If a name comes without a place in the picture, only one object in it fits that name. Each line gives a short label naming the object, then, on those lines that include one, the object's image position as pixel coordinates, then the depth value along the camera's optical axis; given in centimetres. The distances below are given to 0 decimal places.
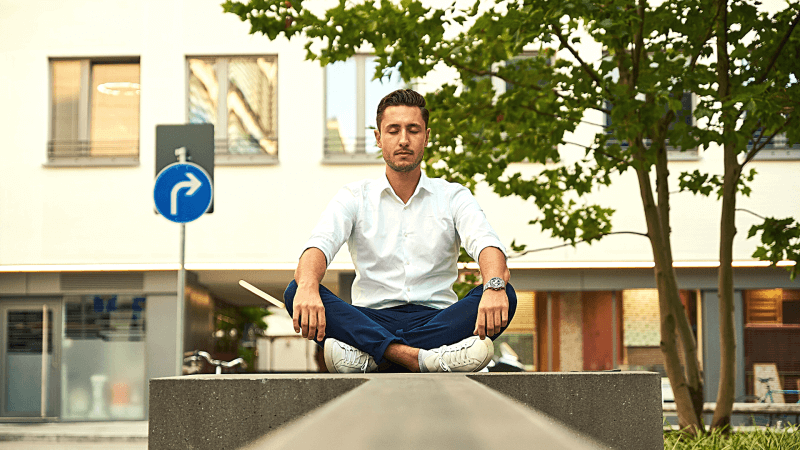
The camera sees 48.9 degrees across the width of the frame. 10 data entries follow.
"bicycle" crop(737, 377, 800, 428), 1571
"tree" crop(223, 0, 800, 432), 620
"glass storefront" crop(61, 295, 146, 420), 1664
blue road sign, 695
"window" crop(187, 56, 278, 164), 1661
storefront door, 1659
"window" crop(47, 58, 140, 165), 1680
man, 339
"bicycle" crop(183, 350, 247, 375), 1592
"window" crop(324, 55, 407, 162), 1655
